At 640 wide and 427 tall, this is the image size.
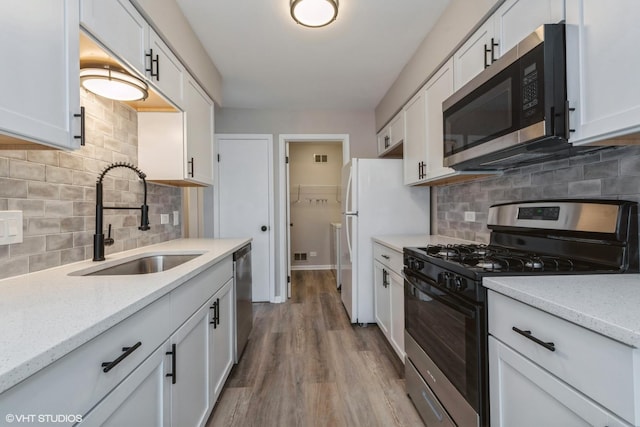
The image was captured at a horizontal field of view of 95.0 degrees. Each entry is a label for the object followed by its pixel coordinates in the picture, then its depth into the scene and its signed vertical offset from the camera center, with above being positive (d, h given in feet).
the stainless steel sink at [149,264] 5.04 -0.95
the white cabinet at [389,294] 6.77 -2.13
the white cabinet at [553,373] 2.06 -1.36
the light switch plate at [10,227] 3.44 -0.14
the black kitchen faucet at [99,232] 4.68 -0.27
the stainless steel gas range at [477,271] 3.54 -0.79
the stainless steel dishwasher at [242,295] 6.78 -2.03
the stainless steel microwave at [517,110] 3.45 +1.45
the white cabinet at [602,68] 2.81 +1.50
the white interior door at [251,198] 11.69 +0.64
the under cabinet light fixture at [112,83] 4.34 +2.05
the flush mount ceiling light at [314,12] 5.60 +3.99
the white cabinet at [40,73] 2.61 +1.42
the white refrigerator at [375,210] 9.14 +0.10
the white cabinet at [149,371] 1.91 -1.42
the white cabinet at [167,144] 6.42 +1.56
